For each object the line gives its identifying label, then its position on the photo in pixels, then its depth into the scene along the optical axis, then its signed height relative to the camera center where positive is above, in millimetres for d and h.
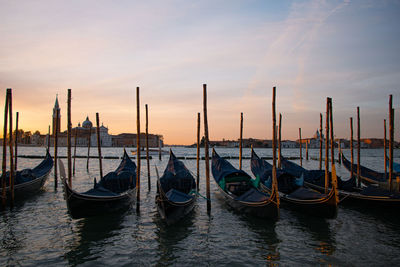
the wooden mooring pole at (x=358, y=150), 14582 -531
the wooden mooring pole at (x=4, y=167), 8963 -836
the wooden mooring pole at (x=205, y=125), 9671 +565
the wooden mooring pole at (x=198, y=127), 14453 +770
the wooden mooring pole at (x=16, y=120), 13408 +1090
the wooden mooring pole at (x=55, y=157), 12891 -714
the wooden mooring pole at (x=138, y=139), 9398 +96
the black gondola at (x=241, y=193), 8016 -1799
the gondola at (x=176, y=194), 7699 -1780
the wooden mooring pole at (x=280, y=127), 17997 +929
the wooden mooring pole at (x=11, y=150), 9356 -281
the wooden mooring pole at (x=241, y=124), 16509 +1053
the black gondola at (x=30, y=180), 11144 -1705
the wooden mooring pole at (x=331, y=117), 10112 +869
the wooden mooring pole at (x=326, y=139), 10127 +58
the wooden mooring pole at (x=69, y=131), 9719 +394
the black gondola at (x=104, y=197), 7379 -1747
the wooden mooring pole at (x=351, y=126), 16056 +878
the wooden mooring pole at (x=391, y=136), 10461 +167
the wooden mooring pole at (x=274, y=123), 9023 +635
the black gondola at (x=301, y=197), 8041 -1880
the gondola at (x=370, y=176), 14952 -1983
